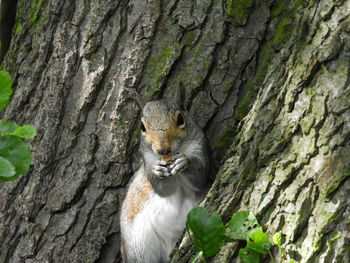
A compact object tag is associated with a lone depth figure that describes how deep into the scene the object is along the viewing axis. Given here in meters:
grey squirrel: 3.87
